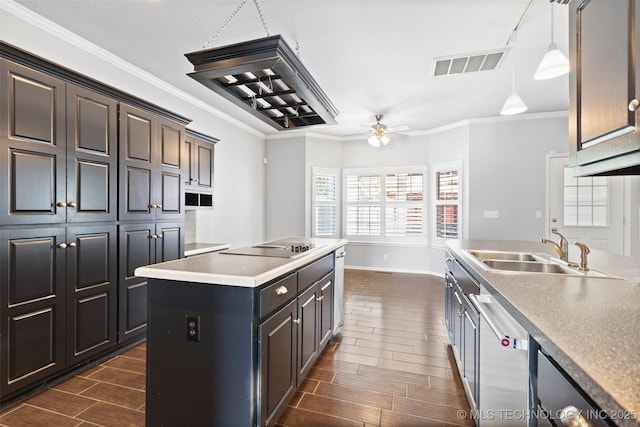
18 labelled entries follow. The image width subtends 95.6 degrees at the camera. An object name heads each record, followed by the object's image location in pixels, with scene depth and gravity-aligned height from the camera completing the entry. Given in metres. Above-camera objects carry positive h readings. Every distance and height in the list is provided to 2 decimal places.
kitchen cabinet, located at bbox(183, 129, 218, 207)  3.45 +0.56
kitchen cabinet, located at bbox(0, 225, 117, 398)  1.83 -0.63
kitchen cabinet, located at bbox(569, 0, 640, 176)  0.95 +0.48
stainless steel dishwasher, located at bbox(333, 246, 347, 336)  2.83 -0.78
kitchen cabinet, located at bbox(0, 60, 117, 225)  1.83 +0.44
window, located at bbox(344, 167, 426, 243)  6.02 +0.18
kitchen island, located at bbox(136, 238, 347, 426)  1.41 -0.67
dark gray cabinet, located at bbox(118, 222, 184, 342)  2.55 -0.47
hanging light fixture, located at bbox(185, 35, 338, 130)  1.38 +0.72
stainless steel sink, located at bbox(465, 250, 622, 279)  1.57 -0.33
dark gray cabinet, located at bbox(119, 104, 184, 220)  2.57 +0.45
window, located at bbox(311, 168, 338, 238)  6.12 +0.22
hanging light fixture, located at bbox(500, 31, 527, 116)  2.62 +0.99
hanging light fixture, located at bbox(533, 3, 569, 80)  1.99 +1.04
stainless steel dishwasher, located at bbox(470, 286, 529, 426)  1.02 -0.63
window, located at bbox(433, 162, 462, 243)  5.36 +0.22
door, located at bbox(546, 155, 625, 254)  4.46 +0.10
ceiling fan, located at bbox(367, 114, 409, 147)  4.61 +1.28
